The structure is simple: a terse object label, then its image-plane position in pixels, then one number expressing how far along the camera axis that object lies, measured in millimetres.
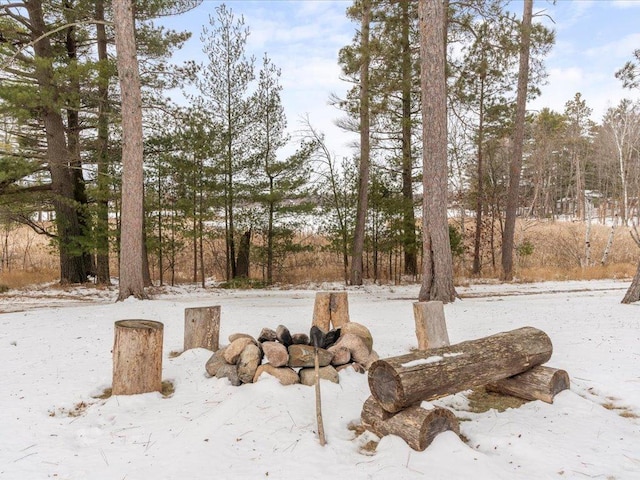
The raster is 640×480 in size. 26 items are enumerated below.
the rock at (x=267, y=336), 5082
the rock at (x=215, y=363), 4789
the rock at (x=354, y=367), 4781
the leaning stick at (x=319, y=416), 3350
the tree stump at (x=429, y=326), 5406
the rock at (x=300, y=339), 5020
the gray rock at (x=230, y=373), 4508
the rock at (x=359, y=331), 5233
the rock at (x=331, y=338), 5009
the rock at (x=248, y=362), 4484
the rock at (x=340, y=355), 4797
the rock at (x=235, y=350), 4691
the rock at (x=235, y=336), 5051
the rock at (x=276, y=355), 4516
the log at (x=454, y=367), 3334
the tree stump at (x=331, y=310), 6488
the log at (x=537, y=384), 4035
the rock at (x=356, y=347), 4926
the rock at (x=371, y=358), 4895
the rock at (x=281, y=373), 4402
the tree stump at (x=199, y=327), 5590
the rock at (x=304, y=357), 4578
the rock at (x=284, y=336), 4965
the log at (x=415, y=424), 3127
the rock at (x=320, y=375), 4480
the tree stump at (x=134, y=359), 4270
